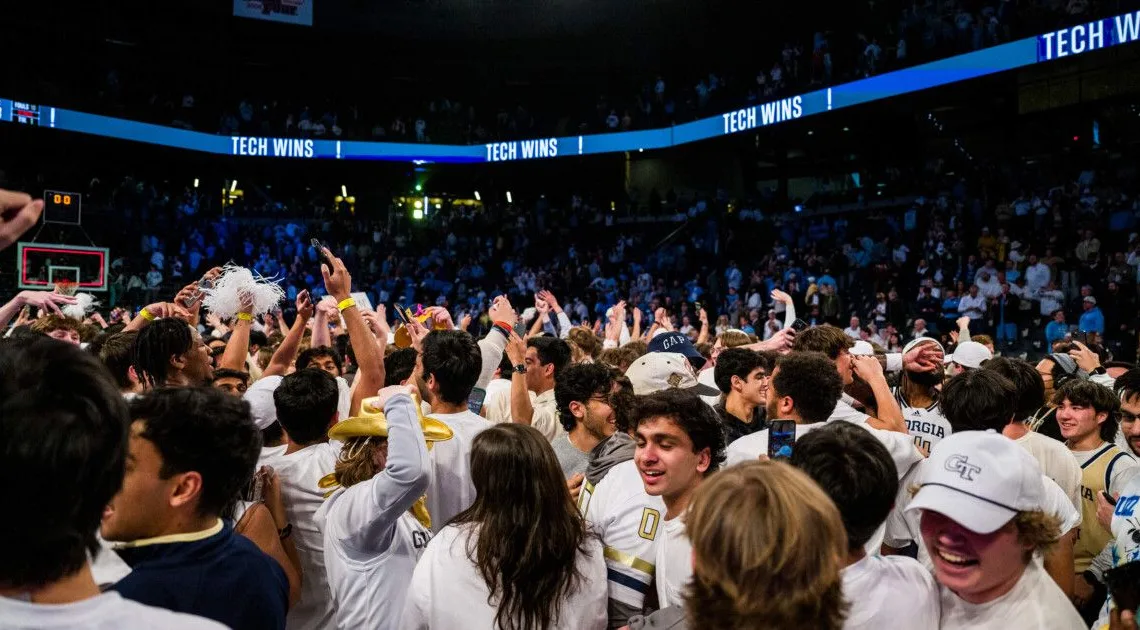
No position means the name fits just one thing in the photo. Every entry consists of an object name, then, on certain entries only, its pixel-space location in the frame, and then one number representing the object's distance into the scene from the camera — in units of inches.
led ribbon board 633.0
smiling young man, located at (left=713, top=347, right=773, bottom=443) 186.1
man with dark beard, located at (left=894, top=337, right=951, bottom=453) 174.6
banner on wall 1138.7
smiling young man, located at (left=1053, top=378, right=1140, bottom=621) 156.9
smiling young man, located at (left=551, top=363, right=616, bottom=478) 166.1
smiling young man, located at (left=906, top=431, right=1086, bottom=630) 78.9
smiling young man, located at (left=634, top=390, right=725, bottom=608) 113.4
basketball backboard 706.8
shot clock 749.9
